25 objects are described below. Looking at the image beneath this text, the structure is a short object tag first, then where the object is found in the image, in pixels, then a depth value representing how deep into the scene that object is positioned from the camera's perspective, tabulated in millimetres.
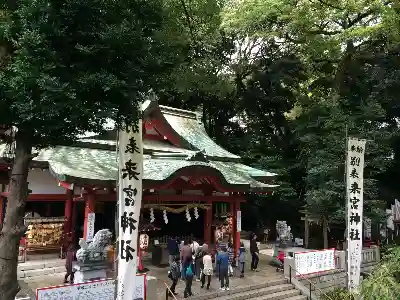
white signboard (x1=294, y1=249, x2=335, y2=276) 13180
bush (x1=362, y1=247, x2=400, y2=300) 7891
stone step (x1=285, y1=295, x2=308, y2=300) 12505
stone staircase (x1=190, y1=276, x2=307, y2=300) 11297
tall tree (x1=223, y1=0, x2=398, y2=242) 16984
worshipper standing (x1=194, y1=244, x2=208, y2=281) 12079
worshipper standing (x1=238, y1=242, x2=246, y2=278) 13328
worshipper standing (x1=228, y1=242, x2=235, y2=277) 13375
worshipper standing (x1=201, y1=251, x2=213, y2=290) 11336
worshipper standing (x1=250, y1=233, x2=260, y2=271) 14414
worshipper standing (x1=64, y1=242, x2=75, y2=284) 10547
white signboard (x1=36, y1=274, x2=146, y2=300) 7582
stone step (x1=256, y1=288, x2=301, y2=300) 12095
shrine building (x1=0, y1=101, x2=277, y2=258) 11562
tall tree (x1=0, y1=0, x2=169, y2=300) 5391
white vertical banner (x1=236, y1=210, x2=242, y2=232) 14980
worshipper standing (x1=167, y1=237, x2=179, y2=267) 12742
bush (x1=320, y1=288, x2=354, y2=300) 12198
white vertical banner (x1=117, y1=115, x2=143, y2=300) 7695
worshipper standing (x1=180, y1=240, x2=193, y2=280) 11140
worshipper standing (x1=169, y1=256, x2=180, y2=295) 10508
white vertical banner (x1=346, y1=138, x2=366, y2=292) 11625
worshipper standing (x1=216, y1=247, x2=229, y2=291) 11455
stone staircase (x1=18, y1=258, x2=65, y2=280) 11522
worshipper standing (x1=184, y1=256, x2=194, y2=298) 10484
